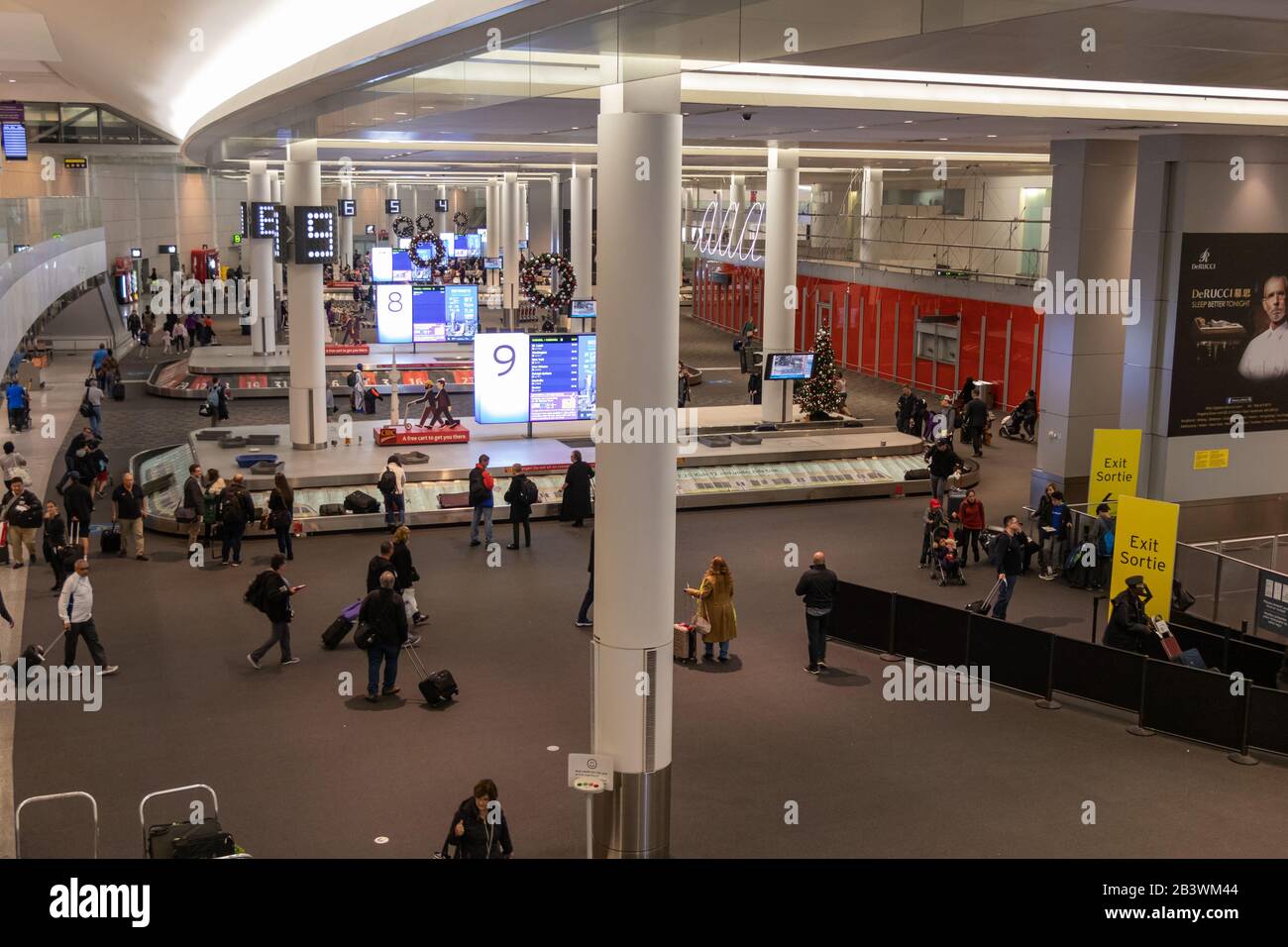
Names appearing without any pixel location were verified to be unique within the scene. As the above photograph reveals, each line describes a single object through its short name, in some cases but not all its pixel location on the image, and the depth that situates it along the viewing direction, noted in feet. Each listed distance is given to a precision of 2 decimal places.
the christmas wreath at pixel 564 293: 154.30
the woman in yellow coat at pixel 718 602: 44.34
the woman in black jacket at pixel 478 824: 26.27
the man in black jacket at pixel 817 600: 43.21
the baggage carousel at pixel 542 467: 67.51
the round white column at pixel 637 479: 27.14
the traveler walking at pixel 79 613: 41.27
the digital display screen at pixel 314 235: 73.72
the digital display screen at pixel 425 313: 110.01
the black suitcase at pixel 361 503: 63.98
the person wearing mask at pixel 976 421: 85.51
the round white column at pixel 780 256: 83.46
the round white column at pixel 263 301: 127.95
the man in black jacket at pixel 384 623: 40.11
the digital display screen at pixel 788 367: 83.89
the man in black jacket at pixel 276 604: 42.75
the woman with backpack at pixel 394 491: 62.34
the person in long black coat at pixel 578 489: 63.41
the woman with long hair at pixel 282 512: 56.59
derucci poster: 59.26
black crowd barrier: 37.63
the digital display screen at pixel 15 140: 132.46
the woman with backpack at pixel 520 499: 60.18
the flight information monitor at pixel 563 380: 75.77
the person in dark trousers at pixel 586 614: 48.24
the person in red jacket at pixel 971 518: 58.59
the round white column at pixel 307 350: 75.56
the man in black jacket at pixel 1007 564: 47.93
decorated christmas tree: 88.33
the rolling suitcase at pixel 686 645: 45.29
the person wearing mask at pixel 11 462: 63.05
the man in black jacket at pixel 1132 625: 42.04
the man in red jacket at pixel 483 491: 59.62
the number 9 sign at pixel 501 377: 75.41
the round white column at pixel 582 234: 133.59
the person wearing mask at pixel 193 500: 59.16
